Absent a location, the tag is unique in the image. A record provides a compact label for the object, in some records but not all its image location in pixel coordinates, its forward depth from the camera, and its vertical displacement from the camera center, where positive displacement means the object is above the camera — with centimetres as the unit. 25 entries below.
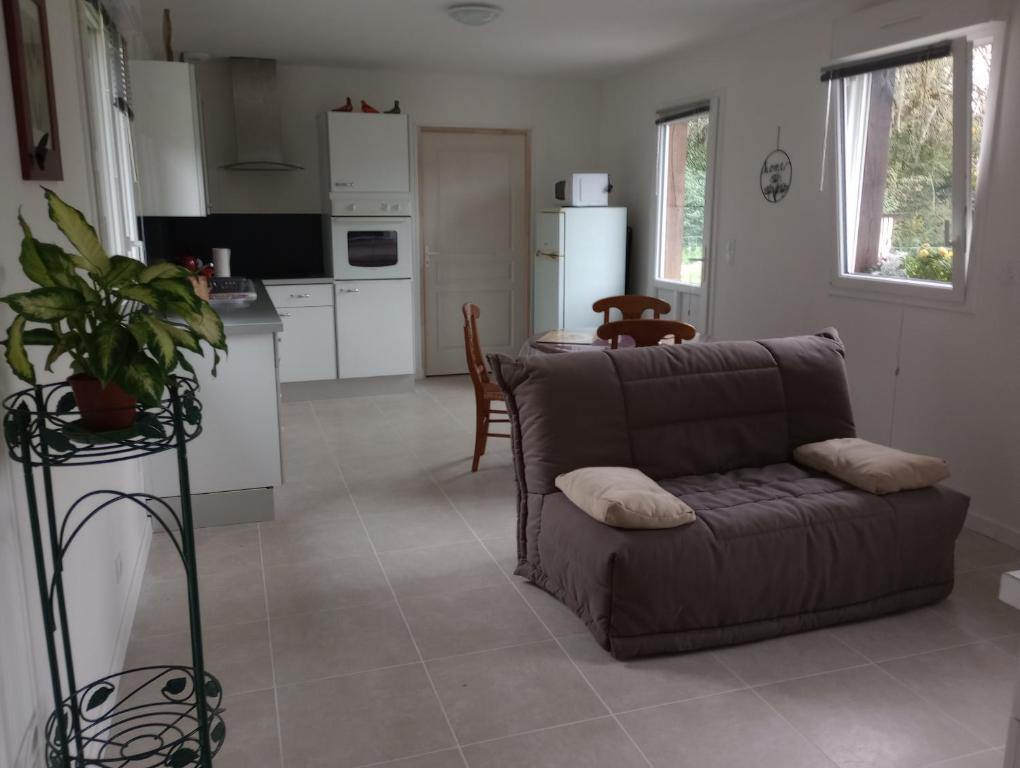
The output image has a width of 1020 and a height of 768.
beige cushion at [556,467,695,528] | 259 -85
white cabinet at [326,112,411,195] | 604 +57
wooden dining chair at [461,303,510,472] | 443 -82
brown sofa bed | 262 -93
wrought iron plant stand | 148 -58
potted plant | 144 -15
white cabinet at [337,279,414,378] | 632 -72
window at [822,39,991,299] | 366 +30
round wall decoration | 480 +31
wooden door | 688 -5
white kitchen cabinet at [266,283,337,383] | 614 -73
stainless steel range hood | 599 +86
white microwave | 636 +31
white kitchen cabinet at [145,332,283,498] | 362 -85
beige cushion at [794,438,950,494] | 292 -84
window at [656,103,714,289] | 569 +25
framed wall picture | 173 +32
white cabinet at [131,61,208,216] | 429 +50
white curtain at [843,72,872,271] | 430 +42
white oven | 620 -12
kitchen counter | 356 -37
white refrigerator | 636 -24
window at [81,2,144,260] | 304 +43
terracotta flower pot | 153 -31
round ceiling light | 443 +115
